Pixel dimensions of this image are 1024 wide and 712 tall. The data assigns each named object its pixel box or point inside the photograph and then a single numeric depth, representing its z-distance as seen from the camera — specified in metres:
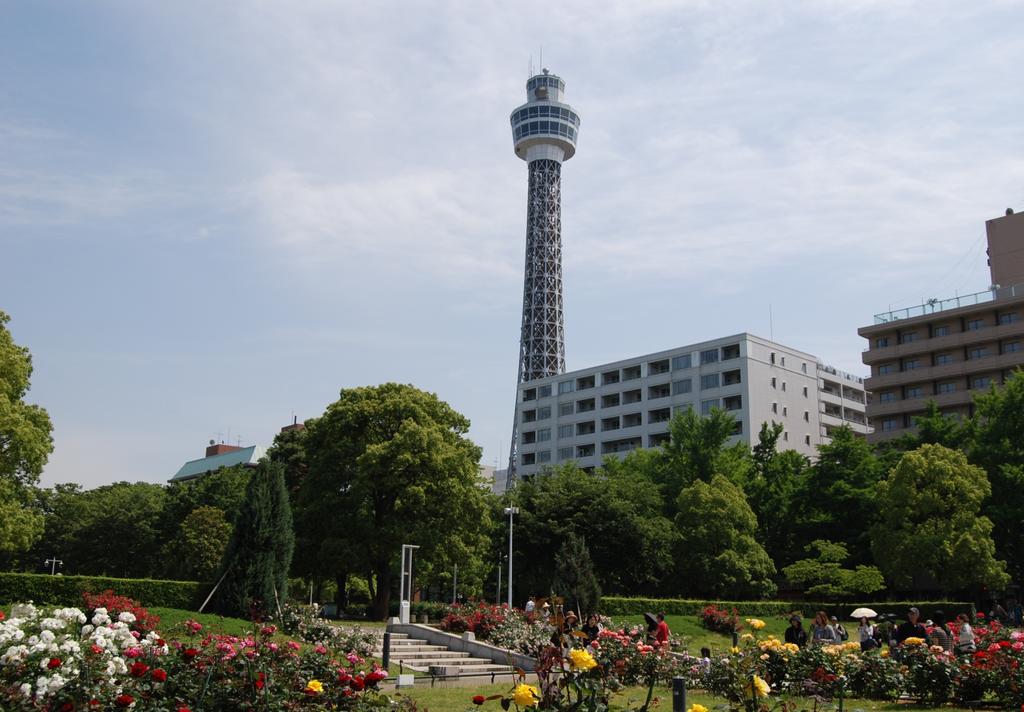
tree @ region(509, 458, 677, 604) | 43.00
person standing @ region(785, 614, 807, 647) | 19.12
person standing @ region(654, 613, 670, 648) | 18.48
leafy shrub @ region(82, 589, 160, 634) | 17.81
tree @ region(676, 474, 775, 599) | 45.22
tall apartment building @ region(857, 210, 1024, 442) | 68.25
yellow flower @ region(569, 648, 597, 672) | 6.71
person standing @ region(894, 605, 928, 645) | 19.28
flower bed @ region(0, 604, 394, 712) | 8.31
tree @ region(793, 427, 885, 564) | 51.03
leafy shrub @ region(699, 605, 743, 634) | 36.59
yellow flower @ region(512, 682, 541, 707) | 6.27
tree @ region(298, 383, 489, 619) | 38.94
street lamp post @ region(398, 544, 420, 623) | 32.19
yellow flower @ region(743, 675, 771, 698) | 7.38
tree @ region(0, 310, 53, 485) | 33.09
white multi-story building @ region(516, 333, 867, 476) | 81.69
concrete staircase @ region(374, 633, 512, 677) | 23.89
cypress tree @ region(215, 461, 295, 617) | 27.42
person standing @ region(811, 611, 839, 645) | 20.14
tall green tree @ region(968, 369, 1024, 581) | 45.22
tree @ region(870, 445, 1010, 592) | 41.91
